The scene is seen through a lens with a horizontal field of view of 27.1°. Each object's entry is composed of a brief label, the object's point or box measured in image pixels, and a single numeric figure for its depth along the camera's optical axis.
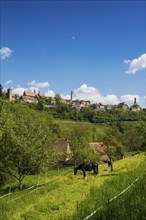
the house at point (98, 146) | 93.79
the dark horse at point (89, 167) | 33.94
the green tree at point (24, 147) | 36.75
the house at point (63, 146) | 92.59
